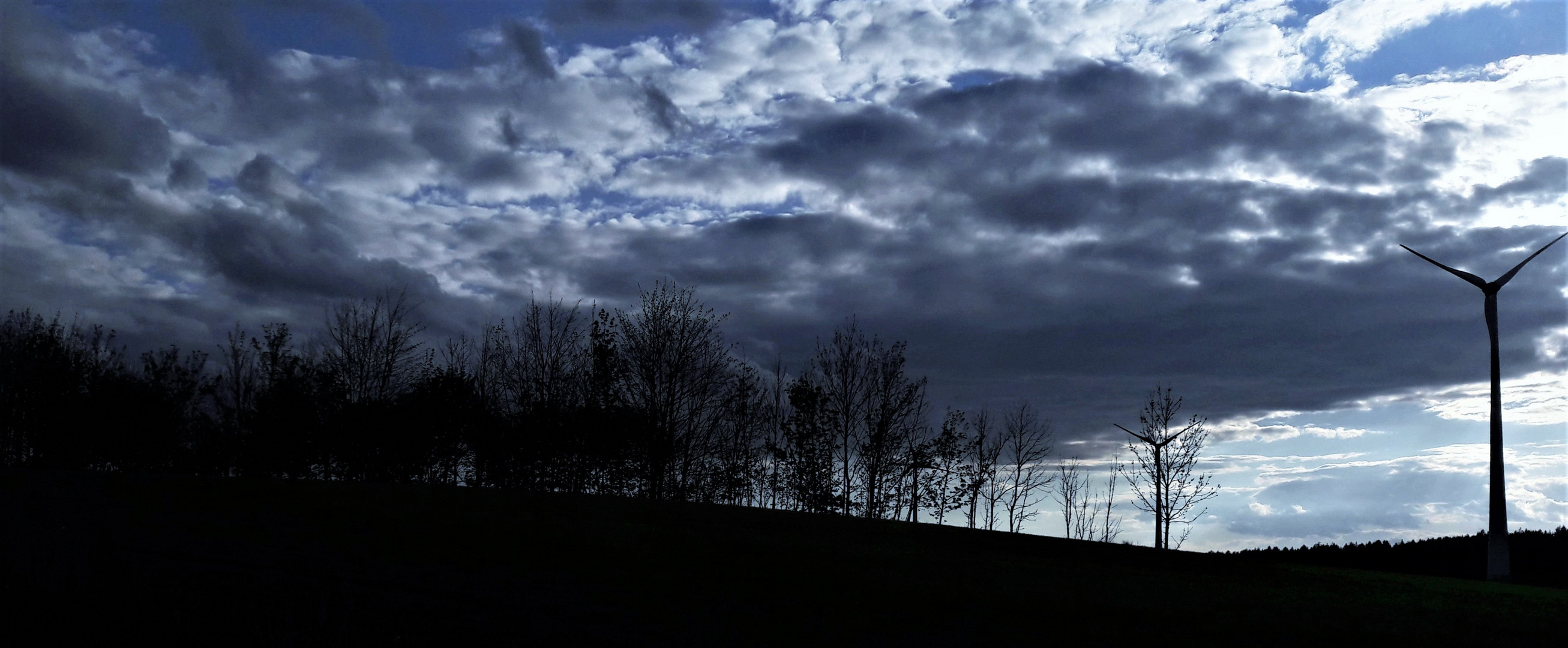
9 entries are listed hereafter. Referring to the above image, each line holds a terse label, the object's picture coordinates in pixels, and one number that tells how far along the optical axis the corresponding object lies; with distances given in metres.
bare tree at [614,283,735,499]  49.56
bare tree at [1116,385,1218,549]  48.84
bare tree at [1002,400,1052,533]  60.81
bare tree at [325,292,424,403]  53.81
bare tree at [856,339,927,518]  50.72
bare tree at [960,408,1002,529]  51.84
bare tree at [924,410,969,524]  49.84
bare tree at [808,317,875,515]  50.59
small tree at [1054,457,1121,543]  69.06
